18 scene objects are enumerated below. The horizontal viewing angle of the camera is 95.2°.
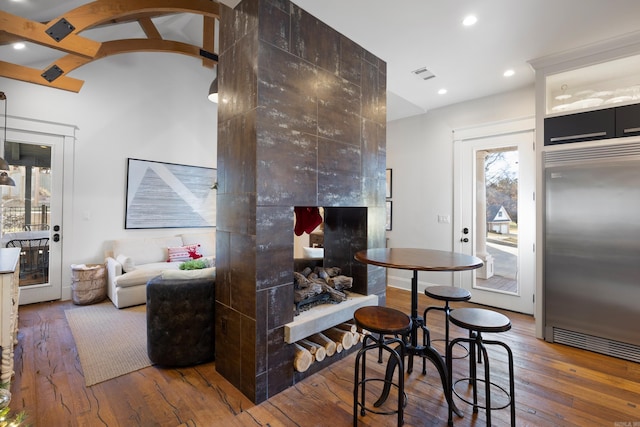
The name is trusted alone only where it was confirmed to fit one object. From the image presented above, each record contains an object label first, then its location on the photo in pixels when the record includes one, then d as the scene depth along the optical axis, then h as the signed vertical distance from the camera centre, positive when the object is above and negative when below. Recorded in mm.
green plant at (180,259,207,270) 3170 -568
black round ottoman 2387 -872
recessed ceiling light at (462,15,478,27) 2510 +1701
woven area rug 2432 -1284
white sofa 3910 -722
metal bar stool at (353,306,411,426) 1637 -671
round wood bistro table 1811 -315
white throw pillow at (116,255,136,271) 4102 -703
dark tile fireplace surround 2027 +407
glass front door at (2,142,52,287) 3902 +50
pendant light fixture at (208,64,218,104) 3334 +1392
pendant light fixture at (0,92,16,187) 3191 +411
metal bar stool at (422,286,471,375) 2229 -635
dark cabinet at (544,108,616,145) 2766 +881
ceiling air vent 3463 +1712
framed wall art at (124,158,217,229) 4809 +318
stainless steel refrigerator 2617 -314
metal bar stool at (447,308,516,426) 1692 -669
